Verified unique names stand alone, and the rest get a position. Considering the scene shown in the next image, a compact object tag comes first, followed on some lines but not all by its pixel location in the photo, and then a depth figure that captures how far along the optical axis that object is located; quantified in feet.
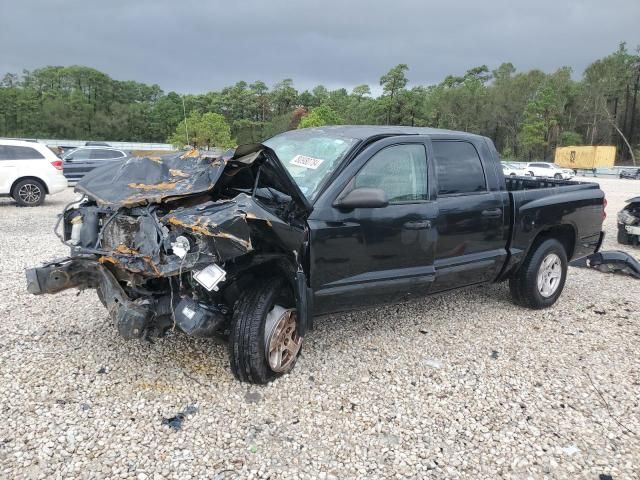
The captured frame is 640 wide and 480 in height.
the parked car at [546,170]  105.91
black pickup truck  9.75
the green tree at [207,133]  131.75
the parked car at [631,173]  119.76
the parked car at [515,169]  104.23
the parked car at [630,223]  29.35
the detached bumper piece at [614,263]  21.70
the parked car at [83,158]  53.01
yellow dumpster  149.69
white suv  36.47
